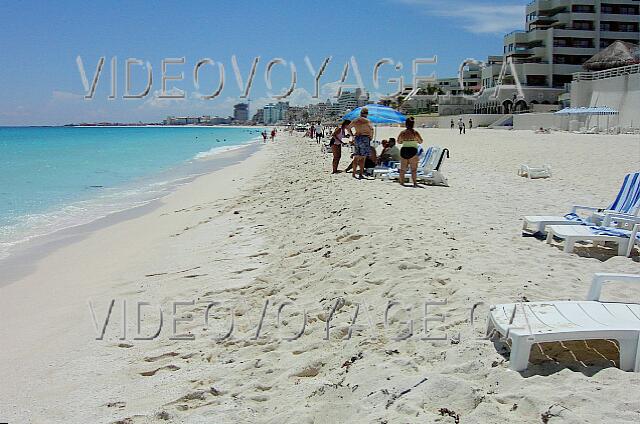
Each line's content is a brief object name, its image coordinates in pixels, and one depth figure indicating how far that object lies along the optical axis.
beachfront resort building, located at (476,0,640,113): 61.34
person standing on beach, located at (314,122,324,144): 41.11
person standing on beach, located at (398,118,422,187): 10.47
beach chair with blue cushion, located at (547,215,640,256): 5.59
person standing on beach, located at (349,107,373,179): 11.92
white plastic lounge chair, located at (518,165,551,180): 12.36
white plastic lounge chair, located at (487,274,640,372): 2.94
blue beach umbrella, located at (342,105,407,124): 14.46
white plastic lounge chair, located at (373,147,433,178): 11.83
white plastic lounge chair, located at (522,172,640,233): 6.30
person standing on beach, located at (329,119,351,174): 13.78
